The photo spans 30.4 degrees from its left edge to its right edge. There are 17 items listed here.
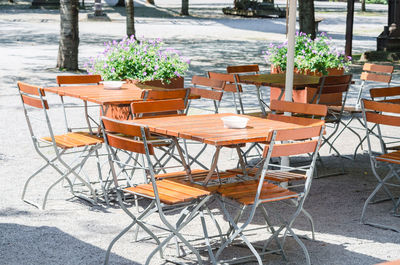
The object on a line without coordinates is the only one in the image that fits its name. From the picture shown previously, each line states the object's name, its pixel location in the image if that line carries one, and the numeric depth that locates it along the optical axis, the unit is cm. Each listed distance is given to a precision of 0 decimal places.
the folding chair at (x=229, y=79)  813
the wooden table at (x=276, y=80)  777
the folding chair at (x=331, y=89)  753
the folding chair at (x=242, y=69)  912
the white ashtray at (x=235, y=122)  495
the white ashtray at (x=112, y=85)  708
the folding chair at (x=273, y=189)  439
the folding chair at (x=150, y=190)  438
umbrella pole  587
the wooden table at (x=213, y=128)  460
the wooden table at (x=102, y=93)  631
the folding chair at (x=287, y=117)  504
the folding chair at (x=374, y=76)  838
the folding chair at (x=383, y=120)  566
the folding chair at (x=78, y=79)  741
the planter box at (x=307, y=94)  810
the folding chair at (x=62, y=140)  602
